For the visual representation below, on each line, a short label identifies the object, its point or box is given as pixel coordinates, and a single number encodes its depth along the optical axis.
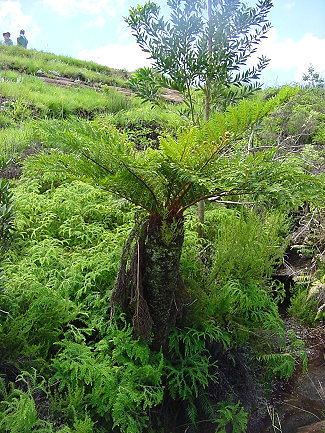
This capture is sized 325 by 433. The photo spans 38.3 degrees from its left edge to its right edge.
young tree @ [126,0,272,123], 3.89
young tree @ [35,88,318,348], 2.63
